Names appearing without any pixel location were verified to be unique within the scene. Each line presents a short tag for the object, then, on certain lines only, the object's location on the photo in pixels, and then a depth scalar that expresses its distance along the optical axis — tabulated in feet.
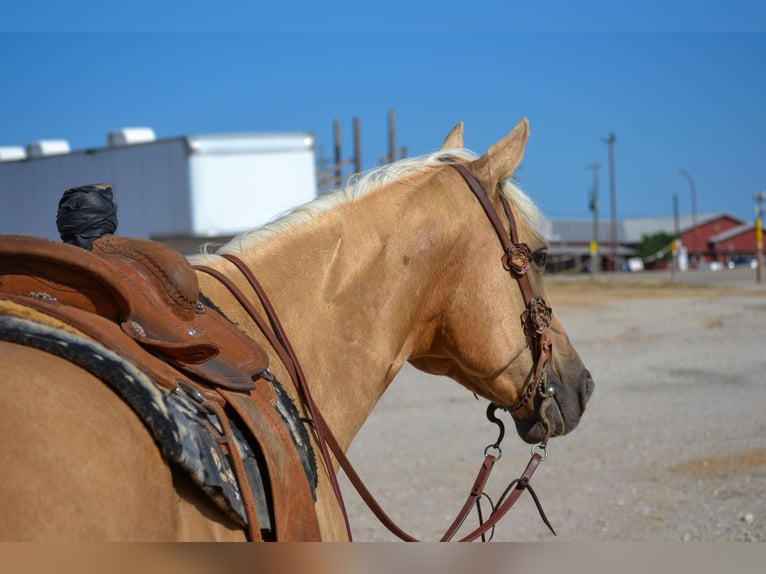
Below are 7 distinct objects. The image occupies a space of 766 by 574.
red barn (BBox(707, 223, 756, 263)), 228.84
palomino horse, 8.21
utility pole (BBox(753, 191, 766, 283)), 106.52
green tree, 216.95
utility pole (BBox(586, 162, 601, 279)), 182.30
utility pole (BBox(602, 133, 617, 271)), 194.08
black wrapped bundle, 7.91
